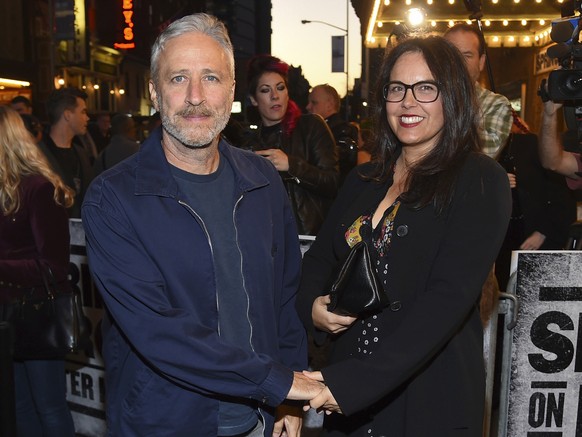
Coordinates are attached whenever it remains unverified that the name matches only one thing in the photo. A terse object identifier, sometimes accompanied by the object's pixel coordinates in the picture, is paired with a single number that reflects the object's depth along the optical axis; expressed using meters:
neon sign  26.02
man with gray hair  2.03
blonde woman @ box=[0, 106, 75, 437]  3.56
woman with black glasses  2.04
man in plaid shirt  3.94
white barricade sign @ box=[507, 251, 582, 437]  3.21
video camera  3.84
